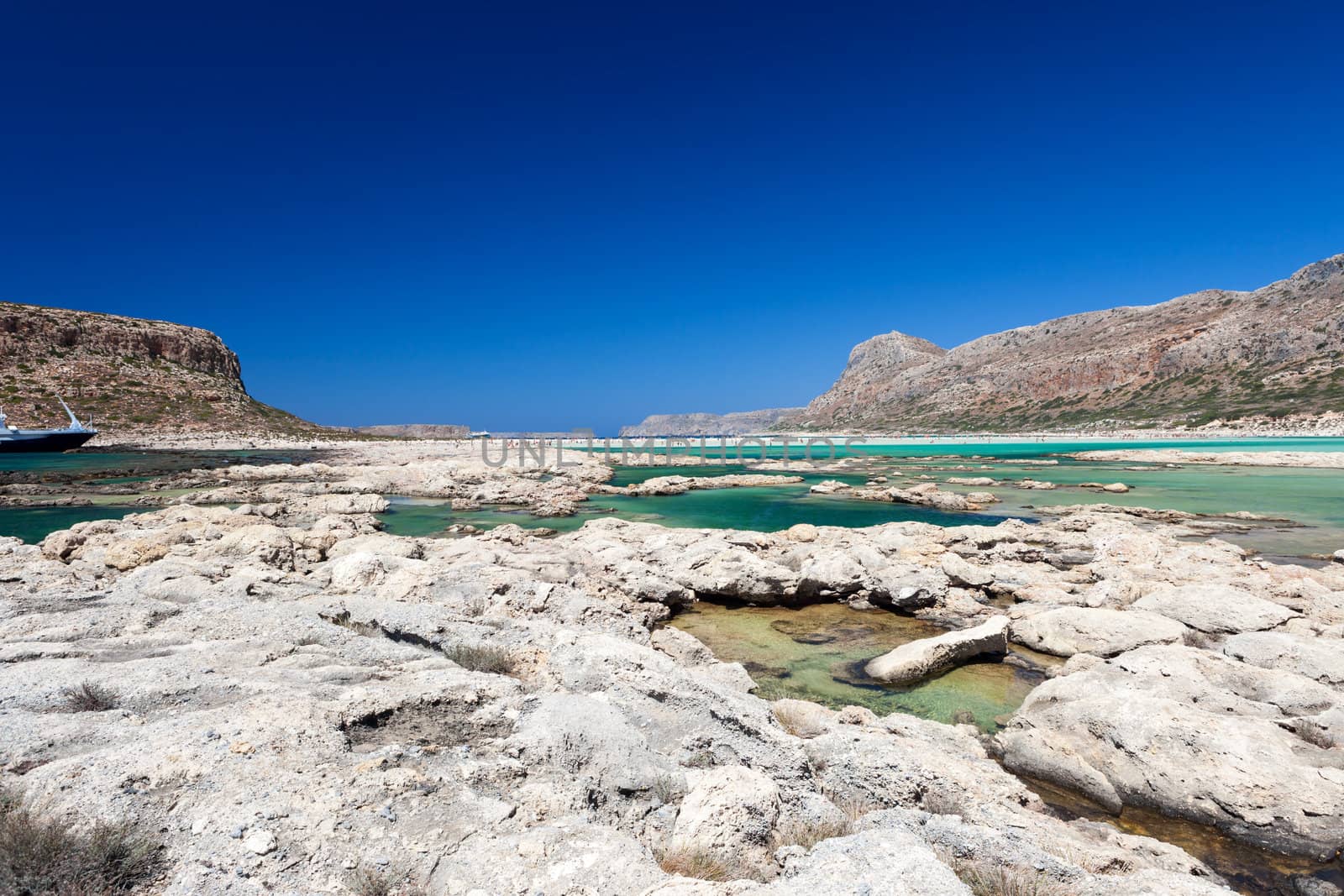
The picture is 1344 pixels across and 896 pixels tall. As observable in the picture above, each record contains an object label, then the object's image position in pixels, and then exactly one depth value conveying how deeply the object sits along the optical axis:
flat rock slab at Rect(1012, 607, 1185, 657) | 9.57
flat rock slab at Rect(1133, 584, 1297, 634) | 9.89
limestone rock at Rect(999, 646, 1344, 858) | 5.59
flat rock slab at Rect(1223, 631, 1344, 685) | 7.92
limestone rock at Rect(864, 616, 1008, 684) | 9.41
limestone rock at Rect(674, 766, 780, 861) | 3.85
